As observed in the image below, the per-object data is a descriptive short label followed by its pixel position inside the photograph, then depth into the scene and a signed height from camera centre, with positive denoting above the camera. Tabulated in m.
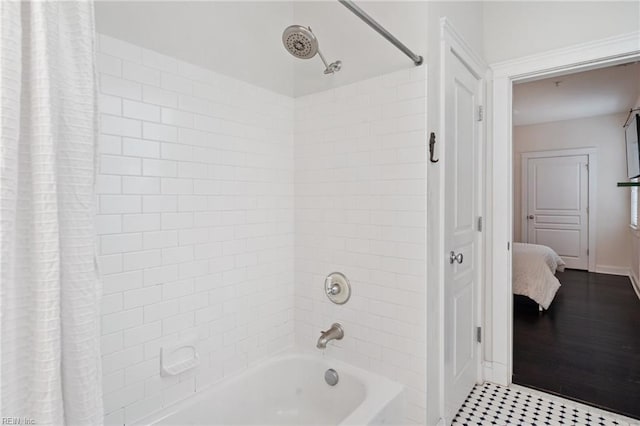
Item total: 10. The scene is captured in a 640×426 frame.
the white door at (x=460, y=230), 1.93 -0.12
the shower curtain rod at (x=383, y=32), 1.36 +0.80
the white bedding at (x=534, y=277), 3.85 -0.77
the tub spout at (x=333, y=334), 1.99 -0.73
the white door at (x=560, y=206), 6.06 +0.09
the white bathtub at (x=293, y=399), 1.64 -1.00
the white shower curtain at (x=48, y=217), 0.65 -0.01
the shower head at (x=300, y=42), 1.51 +0.78
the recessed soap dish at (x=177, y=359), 1.58 -0.71
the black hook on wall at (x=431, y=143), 1.75 +0.35
